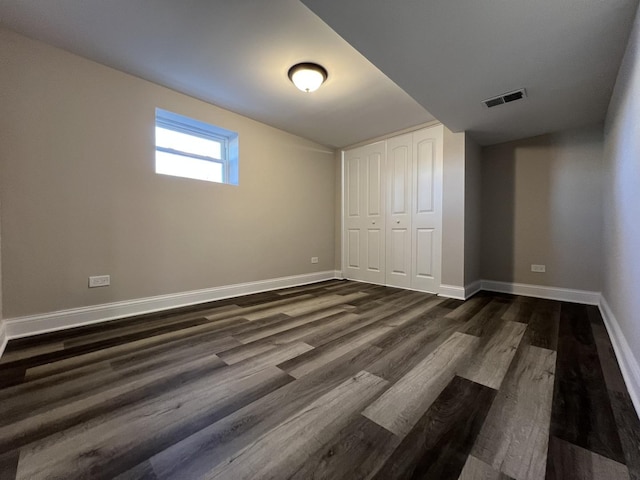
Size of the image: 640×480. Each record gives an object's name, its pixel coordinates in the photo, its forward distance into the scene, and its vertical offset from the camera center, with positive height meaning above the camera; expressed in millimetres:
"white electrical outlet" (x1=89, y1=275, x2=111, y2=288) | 2275 -402
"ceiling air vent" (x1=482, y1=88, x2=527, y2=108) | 2195 +1274
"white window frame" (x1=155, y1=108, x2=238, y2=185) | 2814 +1282
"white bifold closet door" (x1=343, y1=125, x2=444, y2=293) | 3418 +404
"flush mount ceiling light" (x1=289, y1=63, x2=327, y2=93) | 2199 +1461
